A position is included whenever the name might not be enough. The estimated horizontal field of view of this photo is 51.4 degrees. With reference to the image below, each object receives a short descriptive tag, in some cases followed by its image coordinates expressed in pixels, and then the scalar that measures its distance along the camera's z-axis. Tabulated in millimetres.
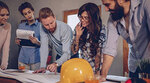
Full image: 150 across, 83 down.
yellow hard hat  763
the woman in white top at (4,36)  1976
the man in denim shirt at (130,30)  1080
